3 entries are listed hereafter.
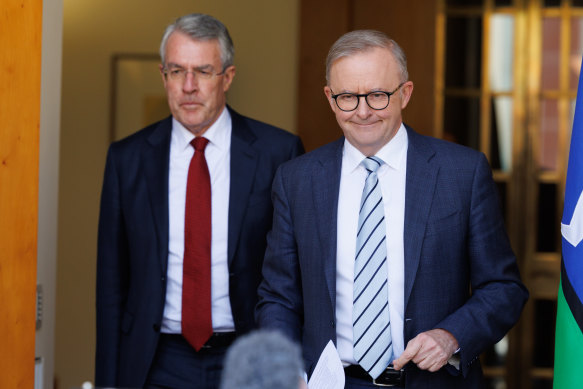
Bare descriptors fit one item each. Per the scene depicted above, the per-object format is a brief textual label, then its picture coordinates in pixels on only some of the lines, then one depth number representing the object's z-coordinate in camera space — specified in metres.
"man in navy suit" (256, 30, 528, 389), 4.68
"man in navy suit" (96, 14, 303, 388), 5.66
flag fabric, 4.79
